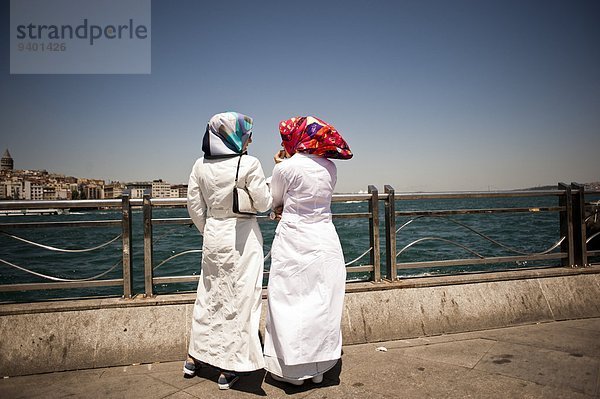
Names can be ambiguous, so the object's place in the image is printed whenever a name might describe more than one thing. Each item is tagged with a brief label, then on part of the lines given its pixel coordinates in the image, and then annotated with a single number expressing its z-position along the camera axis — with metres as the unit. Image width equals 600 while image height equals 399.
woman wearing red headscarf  3.14
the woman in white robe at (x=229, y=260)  3.17
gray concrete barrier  3.55
